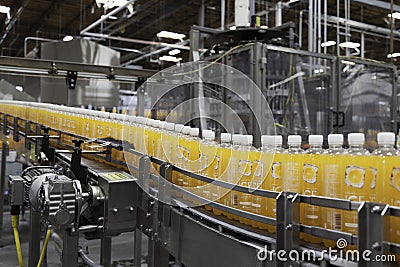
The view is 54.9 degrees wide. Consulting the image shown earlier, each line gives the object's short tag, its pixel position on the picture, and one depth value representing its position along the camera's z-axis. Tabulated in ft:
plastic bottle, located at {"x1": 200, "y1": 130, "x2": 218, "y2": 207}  3.31
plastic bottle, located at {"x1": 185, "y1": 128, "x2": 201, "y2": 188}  3.68
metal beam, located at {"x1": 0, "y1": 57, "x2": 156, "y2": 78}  10.36
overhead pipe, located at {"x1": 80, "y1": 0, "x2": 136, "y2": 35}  19.87
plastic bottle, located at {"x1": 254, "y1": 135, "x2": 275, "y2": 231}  2.86
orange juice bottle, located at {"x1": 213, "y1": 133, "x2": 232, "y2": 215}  3.14
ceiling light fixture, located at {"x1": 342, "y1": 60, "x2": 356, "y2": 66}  10.63
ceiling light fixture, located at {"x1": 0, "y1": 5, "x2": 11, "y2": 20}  24.10
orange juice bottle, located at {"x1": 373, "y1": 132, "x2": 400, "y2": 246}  2.19
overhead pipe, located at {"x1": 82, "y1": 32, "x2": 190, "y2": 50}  26.61
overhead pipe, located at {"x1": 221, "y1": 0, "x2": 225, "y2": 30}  17.45
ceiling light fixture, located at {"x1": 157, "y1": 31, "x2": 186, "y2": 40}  24.93
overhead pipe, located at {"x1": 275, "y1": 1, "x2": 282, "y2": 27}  16.67
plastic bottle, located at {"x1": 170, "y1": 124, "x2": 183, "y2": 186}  3.88
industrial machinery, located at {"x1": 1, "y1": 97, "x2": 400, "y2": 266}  2.29
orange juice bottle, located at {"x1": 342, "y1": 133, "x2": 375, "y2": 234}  2.38
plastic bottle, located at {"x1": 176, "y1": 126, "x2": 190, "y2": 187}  3.82
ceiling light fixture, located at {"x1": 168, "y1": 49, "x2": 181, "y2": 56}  31.32
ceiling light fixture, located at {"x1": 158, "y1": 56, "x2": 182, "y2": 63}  32.96
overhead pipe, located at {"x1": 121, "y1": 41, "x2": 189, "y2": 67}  30.51
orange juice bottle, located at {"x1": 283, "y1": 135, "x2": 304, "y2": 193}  2.78
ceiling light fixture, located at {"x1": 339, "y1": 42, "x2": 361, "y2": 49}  18.54
